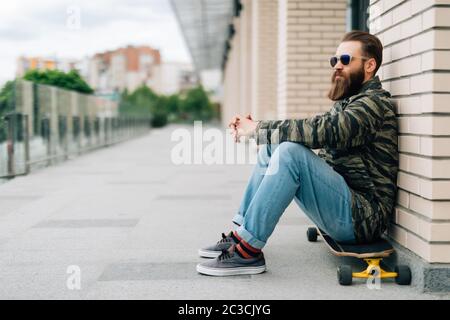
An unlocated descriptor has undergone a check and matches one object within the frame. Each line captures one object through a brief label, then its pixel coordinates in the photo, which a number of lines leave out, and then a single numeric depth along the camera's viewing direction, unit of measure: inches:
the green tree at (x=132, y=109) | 981.9
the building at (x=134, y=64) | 4719.5
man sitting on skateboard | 132.5
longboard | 131.0
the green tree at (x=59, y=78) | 696.4
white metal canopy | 927.0
